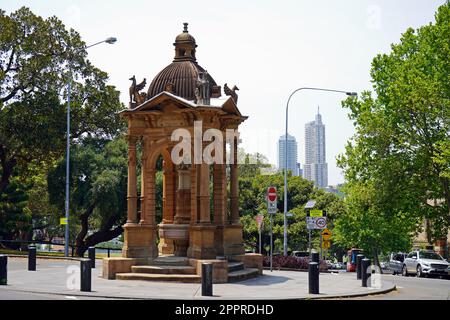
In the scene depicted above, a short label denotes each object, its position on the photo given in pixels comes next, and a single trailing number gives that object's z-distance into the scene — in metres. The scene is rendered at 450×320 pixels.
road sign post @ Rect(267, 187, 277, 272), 27.06
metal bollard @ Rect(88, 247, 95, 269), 28.23
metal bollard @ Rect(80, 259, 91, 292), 17.83
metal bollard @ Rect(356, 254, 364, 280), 23.23
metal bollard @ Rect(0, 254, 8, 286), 19.50
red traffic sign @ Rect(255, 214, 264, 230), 28.36
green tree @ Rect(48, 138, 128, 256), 44.84
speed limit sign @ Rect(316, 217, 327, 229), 27.72
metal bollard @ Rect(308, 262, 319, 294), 18.00
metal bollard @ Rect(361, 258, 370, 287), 20.84
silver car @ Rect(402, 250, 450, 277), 32.19
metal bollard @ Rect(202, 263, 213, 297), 17.08
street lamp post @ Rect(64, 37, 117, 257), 37.37
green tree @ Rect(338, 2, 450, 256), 35.84
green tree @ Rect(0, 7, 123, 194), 43.41
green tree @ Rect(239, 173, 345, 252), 53.09
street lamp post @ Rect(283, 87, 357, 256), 36.41
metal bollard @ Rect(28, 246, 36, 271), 26.59
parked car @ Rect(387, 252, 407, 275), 36.12
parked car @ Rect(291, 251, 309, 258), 53.90
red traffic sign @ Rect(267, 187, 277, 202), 27.38
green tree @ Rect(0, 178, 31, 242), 51.31
